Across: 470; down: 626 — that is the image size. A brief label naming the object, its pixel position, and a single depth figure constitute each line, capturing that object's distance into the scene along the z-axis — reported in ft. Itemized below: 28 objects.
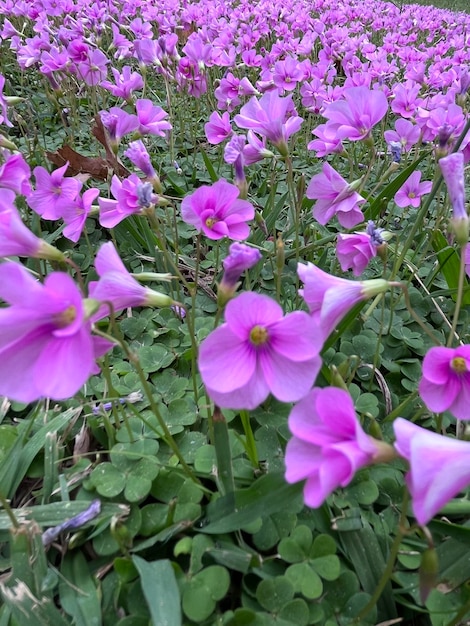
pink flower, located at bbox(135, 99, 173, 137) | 0.86
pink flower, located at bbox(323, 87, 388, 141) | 0.71
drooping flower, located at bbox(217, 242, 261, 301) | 0.38
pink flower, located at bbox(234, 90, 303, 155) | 0.71
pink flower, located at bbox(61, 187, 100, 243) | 0.64
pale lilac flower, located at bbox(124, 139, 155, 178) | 0.62
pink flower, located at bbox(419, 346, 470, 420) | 0.44
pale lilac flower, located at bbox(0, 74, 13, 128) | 0.84
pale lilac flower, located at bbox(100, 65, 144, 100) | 1.04
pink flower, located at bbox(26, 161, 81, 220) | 0.63
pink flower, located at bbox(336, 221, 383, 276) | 0.59
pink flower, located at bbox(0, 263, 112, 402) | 0.30
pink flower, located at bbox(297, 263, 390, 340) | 0.36
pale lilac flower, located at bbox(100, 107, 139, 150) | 0.79
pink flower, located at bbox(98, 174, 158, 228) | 0.60
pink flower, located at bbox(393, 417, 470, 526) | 0.26
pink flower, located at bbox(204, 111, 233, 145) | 0.92
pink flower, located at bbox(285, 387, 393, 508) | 0.29
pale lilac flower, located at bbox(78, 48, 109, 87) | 1.20
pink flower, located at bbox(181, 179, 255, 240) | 0.55
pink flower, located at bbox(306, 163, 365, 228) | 0.65
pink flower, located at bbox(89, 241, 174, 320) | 0.37
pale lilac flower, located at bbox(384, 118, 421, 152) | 0.94
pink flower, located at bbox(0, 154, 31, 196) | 0.55
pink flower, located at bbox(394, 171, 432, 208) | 0.95
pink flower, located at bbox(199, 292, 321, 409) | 0.34
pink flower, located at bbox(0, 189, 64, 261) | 0.35
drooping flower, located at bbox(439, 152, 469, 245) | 0.42
